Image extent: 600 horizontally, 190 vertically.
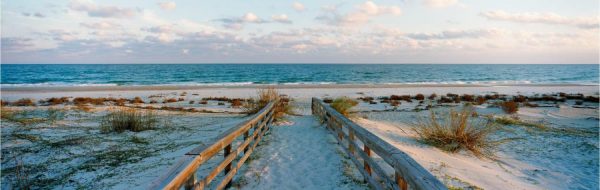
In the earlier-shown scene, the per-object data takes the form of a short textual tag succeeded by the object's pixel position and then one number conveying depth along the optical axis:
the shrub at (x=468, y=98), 21.08
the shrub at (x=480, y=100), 19.27
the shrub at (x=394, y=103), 18.25
